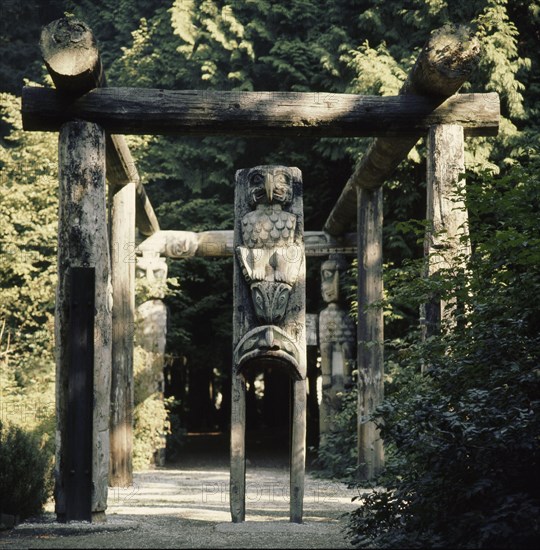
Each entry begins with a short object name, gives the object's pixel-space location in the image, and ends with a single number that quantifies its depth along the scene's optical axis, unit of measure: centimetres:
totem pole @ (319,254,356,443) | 1633
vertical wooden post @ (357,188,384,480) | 1277
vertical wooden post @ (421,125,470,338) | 873
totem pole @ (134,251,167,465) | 1590
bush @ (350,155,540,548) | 586
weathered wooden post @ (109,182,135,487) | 1240
